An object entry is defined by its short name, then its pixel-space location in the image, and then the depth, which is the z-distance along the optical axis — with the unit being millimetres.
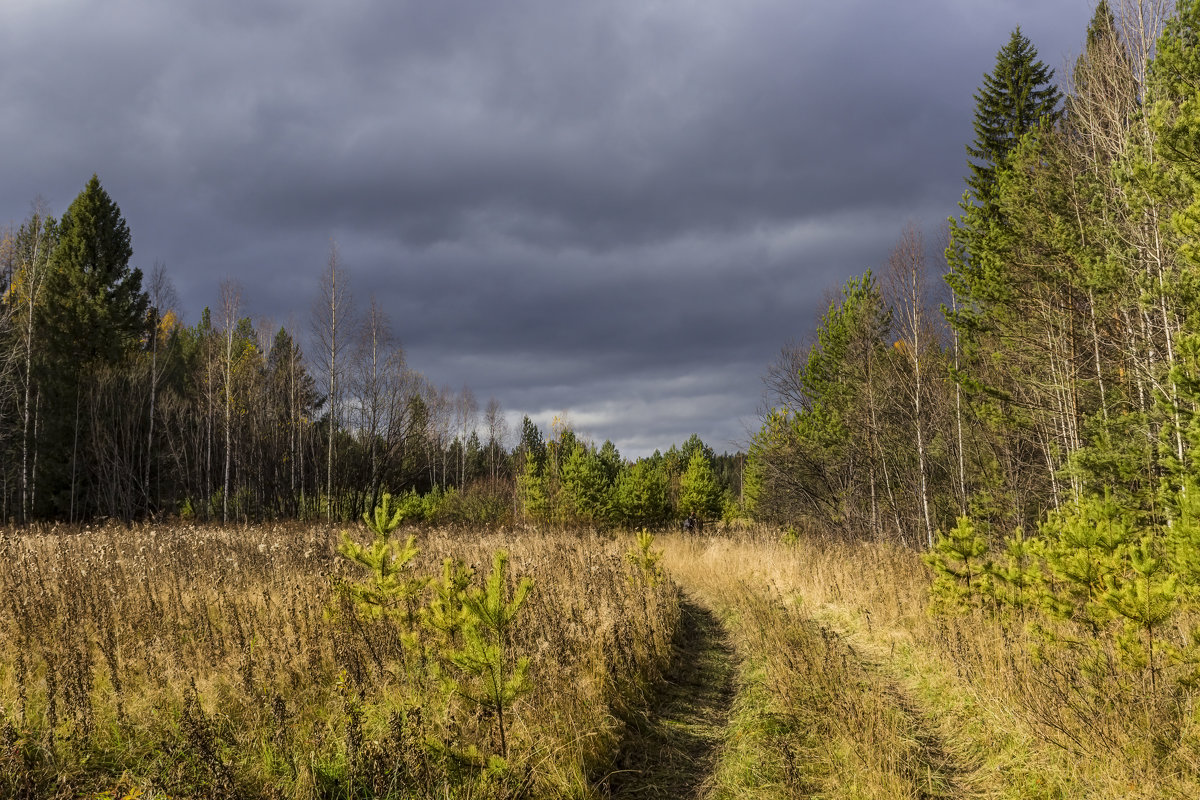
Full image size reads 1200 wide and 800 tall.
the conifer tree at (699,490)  37000
